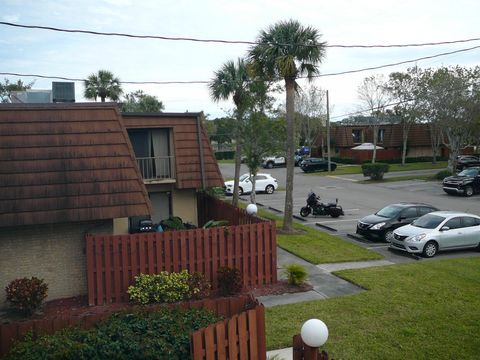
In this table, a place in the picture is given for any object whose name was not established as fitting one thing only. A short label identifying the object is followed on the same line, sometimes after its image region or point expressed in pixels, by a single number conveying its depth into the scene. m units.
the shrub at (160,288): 12.02
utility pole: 50.02
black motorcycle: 25.38
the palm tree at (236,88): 28.41
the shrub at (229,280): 12.63
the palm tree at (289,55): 19.86
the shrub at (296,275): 13.18
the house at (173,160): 18.47
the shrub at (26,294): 11.52
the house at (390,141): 57.06
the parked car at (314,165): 52.22
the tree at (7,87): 53.78
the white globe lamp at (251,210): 16.40
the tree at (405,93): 47.28
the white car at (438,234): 17.08
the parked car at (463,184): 32.81
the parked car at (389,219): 19.30
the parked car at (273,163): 56.78
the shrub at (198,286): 12.40
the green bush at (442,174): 41.41
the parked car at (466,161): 47.69
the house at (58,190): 12.31
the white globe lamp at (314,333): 6.43
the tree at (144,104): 60.98
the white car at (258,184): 35.04
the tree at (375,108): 51.94
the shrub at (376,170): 42.47
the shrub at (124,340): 6.87
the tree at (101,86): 44.69
